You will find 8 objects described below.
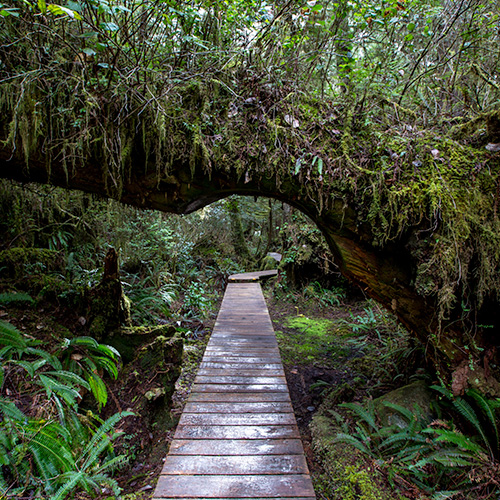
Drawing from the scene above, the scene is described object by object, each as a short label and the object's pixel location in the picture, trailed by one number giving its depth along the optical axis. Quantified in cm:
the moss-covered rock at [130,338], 457
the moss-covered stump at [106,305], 455
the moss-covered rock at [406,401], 339
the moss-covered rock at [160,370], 418
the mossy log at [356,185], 297
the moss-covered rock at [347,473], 276
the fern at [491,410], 278
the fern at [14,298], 405
